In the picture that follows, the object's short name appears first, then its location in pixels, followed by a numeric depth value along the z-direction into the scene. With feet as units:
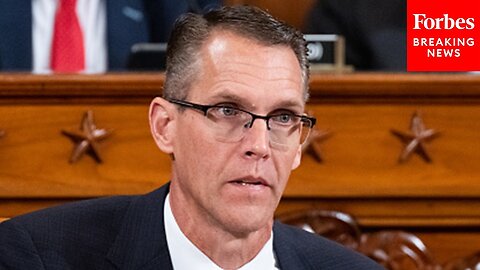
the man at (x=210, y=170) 13.37
